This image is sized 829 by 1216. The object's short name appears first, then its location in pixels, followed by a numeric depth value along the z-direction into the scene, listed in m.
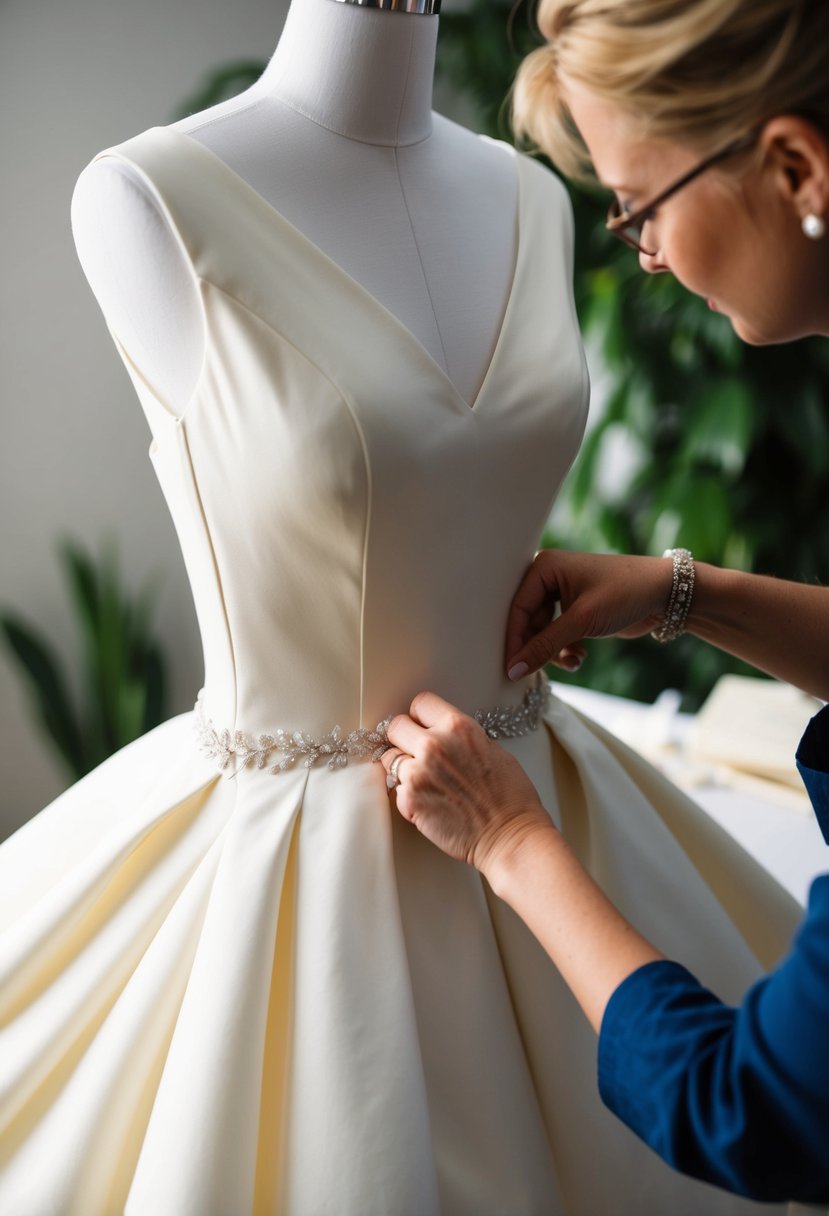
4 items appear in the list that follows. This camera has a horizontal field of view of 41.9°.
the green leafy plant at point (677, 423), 2.26
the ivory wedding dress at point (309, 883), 0.71
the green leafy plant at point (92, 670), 1.84
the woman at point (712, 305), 0.59
